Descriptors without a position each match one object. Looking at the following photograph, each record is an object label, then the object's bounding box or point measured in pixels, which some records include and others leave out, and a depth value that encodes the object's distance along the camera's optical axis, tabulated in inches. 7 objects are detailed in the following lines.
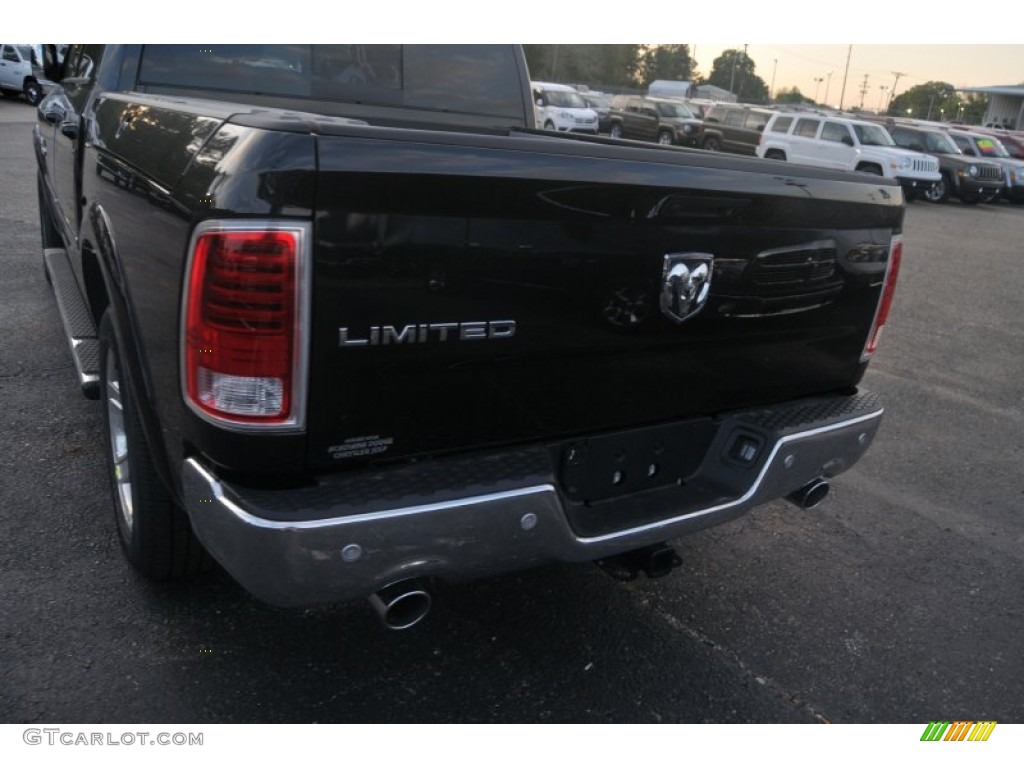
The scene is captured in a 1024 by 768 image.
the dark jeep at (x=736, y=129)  955.0
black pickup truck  77.4
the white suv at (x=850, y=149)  781.9
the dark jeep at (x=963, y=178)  826.8
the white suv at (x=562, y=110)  1053.8
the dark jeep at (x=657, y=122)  1055.6
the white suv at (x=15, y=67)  1021.8
